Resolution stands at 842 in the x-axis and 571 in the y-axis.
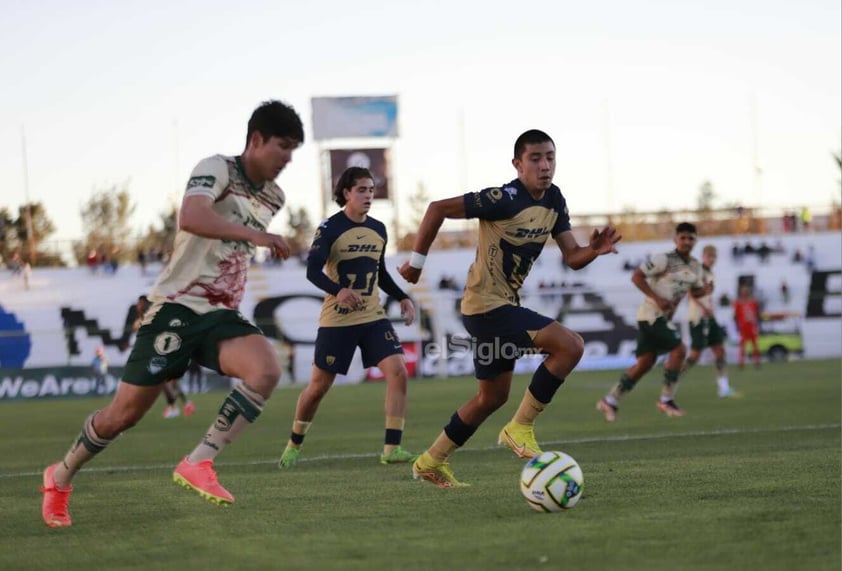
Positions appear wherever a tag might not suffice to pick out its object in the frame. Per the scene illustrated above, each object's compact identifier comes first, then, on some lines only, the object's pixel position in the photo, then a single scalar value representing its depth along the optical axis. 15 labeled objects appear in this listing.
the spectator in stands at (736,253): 47.41
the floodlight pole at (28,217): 49.58
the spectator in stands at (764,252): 47.28
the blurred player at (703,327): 18.27
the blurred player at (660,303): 15.51
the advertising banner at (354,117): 50.53
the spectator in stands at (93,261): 47.56
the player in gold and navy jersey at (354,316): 10.74
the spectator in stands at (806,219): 49.81
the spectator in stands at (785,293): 40.34
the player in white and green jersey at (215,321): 6.74
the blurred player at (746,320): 32.94
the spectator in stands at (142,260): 47.19
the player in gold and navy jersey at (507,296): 8.35
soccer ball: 6.84
